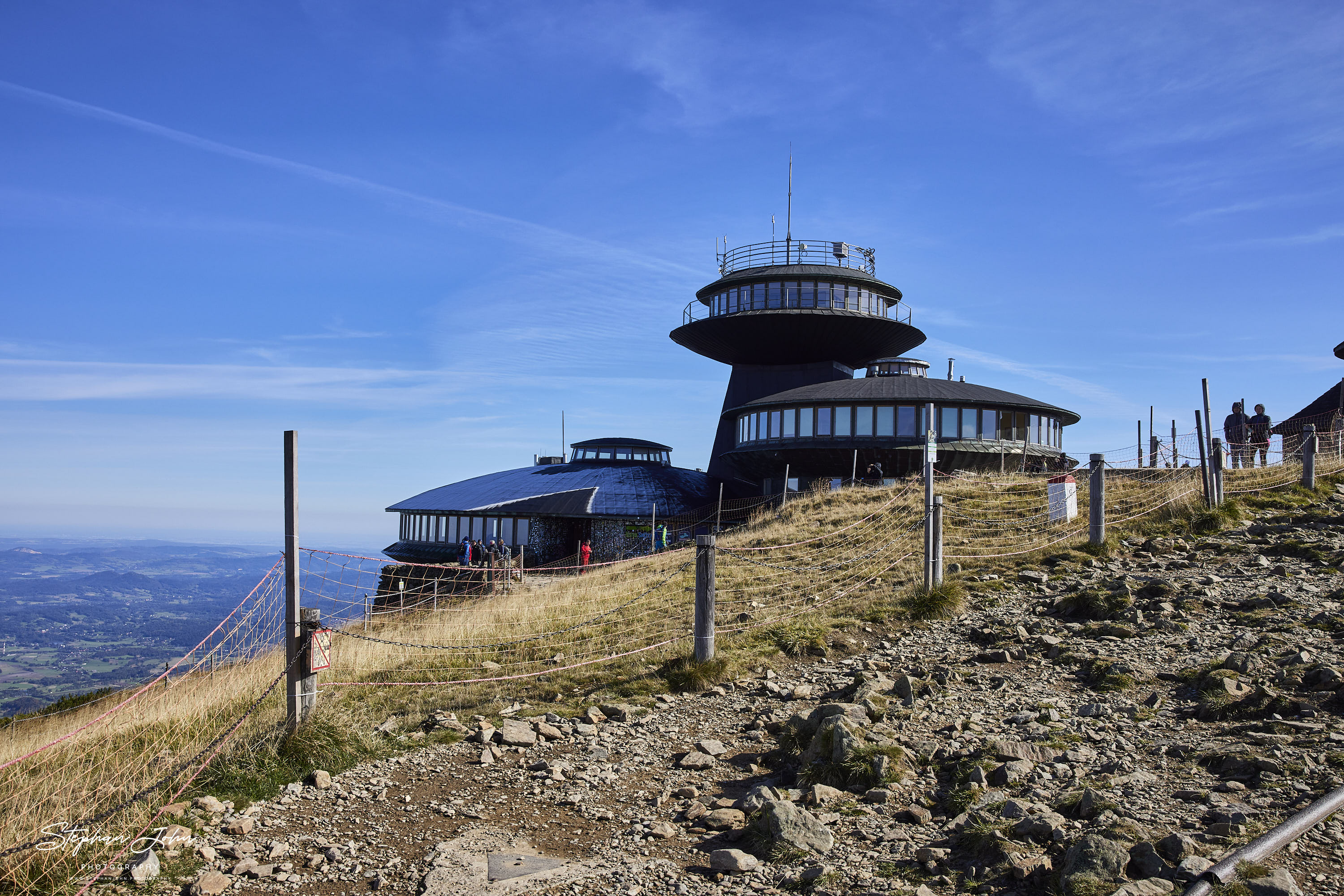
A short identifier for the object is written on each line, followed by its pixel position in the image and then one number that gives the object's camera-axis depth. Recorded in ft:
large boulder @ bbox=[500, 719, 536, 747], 28.68
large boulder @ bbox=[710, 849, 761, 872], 19.12
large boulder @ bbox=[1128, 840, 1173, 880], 16.47
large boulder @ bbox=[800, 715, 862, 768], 23.75
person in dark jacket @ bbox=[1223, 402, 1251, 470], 98.27
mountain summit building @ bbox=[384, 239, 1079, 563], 121.90
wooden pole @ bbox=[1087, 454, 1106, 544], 52.34
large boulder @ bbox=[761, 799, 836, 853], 19.63
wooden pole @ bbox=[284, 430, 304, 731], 28.14
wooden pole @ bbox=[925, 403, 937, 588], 45.06
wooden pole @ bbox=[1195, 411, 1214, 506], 58.03
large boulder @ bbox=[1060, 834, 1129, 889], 16.37
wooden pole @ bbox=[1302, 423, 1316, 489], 66.54
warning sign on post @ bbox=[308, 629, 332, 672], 28.53
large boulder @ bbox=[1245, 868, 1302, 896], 14.93
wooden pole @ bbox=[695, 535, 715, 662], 36.01
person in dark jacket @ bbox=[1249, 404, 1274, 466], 99.09
